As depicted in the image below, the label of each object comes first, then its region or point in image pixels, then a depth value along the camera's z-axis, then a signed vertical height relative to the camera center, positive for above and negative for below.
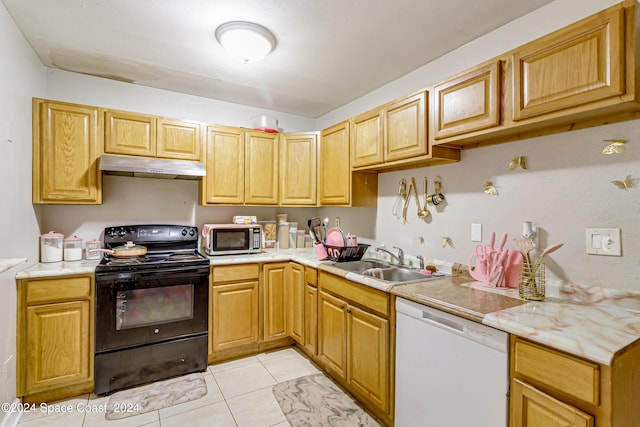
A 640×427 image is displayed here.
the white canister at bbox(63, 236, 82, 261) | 2.42 -0.30
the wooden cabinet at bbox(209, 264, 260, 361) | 2.60 -0.82
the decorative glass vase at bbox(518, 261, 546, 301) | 1.54 -0.35
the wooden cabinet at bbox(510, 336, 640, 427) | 0.99 -0.59
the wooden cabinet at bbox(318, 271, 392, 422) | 1.84 -0.84
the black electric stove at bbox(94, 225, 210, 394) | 2.19 -0.80
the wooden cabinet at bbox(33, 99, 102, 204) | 2.26 +0.43
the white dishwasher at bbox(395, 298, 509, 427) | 1.26 -0.72
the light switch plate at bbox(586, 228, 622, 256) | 1.43 -0.13
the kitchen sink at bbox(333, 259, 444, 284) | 2.26 -0.45
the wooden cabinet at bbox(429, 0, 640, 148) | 1.22 +0.59
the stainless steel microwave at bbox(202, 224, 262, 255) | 2.80 -0.25
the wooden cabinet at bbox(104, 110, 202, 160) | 2.50 +0.63
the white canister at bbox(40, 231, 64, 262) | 2.31 -0.27
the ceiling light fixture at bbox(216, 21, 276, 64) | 1.90 +1.09
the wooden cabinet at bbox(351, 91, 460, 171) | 2.05 +0.55
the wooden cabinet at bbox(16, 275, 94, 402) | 2.00 -0.85
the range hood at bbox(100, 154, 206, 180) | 2.36 +0.35
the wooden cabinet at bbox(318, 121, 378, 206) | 2.76 +0.32
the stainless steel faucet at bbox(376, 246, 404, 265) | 2.48 -0.34
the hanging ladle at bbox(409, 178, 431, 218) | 2.38 +0.04
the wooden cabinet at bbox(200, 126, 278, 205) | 2.86 +0.43
